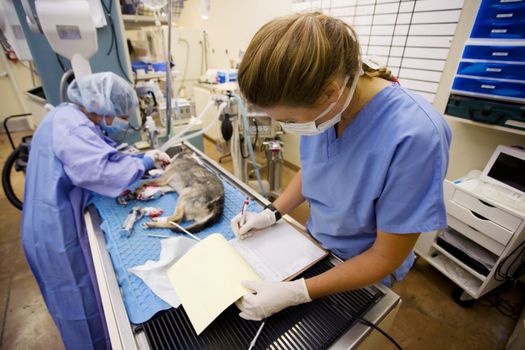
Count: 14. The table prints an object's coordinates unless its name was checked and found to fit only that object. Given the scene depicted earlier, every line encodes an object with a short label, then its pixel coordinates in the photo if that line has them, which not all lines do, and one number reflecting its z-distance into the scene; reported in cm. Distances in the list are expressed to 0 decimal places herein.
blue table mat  72
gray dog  106
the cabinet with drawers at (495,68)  131
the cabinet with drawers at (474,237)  139
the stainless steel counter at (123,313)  62
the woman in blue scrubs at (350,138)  53
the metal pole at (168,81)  146
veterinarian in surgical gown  107
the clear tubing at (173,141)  170
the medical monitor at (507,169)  146
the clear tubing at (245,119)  194
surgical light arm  119
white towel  74
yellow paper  65
